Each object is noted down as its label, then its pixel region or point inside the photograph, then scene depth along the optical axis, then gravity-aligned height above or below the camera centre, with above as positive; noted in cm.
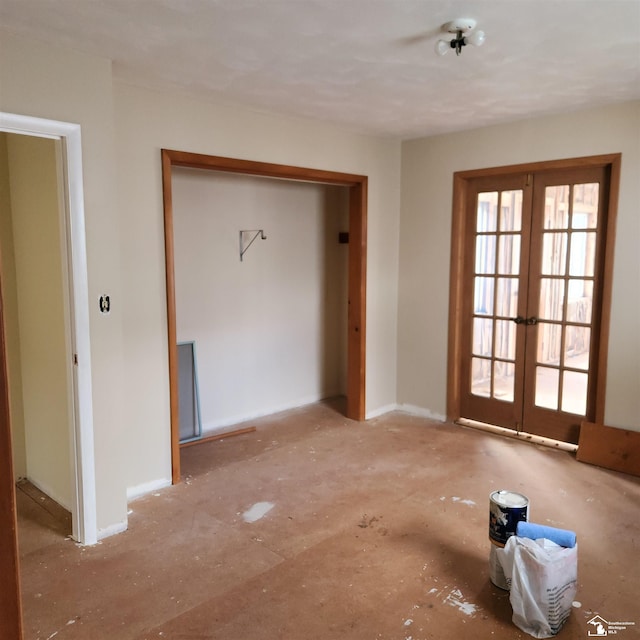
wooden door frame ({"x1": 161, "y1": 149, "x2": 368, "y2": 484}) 354 +5
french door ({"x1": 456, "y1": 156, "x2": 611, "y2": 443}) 412 -31
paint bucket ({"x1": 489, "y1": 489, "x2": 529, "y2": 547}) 249 -115
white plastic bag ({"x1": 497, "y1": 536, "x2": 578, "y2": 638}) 224 -132
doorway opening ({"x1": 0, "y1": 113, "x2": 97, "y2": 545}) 273 -27
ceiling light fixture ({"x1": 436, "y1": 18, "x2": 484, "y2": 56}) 237 +97
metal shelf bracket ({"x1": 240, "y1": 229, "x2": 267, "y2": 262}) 491 +19
